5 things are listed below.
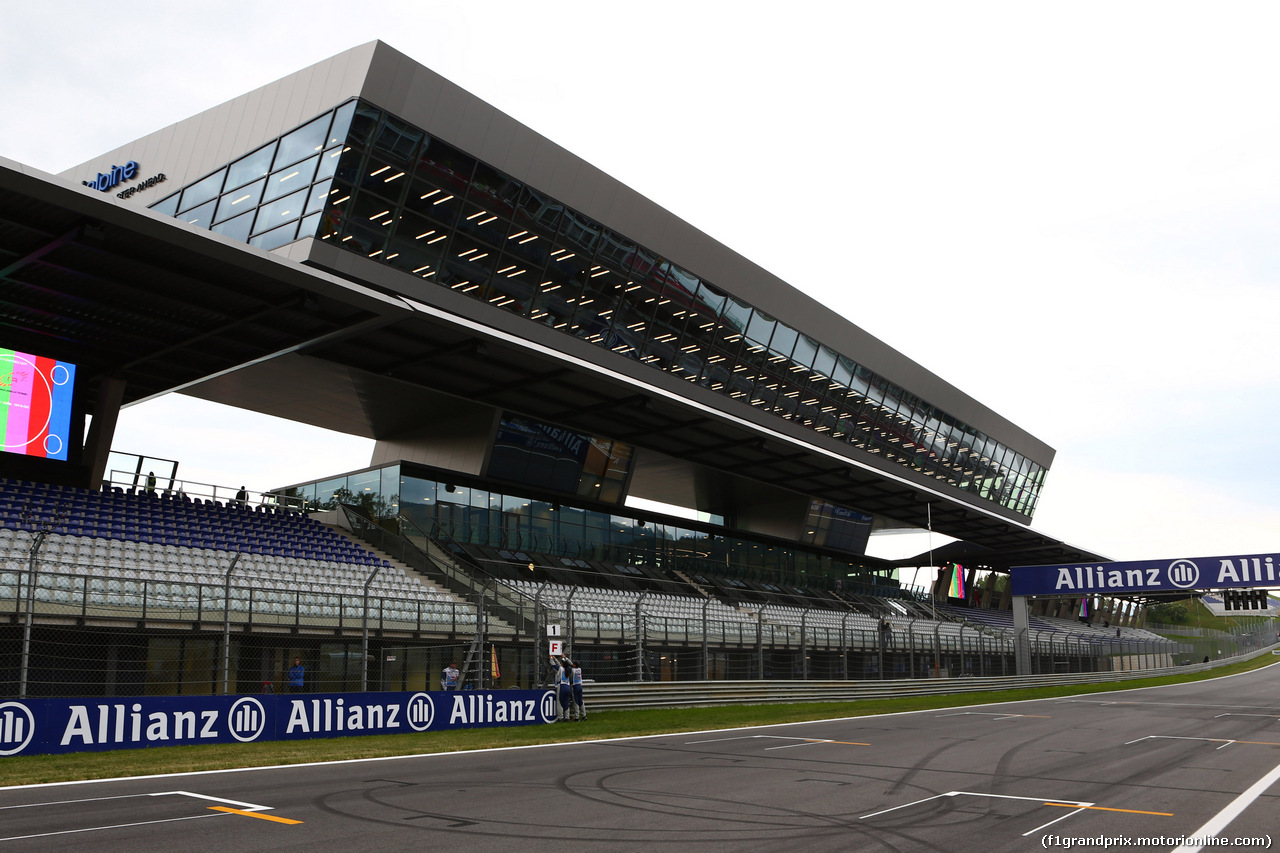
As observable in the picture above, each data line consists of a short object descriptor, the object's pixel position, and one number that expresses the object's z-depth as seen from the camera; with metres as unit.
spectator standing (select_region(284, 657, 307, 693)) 17.64
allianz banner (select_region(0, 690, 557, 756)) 12.68
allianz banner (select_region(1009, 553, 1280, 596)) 39.12
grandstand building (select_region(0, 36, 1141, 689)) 20.38
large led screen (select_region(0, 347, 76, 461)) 21.52
